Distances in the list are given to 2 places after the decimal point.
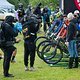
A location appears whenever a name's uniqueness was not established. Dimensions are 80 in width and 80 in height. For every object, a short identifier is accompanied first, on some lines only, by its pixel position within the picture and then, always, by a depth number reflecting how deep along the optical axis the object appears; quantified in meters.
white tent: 51.39
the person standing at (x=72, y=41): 13.61
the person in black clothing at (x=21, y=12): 27.30
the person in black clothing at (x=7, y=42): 12.09
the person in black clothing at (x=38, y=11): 25.29
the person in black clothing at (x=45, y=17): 28.26
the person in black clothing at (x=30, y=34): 13.23
